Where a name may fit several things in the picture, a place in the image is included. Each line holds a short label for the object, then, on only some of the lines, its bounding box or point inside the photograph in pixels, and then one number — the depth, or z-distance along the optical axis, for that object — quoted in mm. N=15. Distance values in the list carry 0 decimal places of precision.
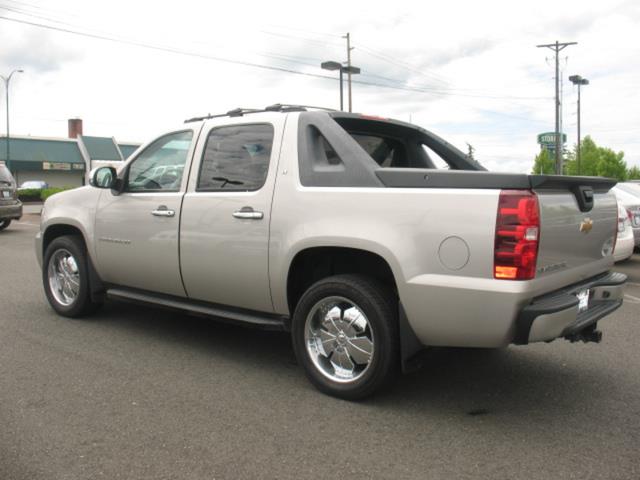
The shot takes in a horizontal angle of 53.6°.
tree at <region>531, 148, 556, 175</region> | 104144
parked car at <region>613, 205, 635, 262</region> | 8721
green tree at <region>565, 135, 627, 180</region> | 91938
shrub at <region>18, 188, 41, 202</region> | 36219
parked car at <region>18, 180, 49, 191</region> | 42438
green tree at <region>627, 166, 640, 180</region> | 104938
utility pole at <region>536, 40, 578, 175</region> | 46719
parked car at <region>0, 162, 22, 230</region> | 15930
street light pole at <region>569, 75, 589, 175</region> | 61375
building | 56281
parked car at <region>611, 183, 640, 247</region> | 10281
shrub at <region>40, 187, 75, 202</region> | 36100
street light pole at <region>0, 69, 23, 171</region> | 43931
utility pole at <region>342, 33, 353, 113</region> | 38234
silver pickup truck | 3387
